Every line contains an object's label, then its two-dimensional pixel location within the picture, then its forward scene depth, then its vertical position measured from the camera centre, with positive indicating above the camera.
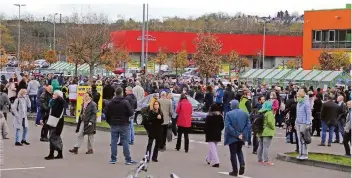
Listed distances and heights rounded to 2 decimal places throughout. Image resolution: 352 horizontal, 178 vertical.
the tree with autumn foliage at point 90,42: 45.69 +1.66
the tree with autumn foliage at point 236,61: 78.38 +0.83
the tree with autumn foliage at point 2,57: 65.78 +0.65
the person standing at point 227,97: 28.52 -1.22
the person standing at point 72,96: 28.80 -1.30
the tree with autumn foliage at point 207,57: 52.19 +0.81
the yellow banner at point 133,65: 71.44 +0.14
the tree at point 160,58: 78.80 +1.01
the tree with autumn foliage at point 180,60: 75.50 +0.80
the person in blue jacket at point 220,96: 29.56 -1.22
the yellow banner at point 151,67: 68.04 -0.04
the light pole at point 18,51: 77.21 +1.50
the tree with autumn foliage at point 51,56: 77.89 +1.00
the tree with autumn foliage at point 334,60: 60.28 +0.86
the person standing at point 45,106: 20.22 -1.30
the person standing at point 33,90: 29.55 -1.10
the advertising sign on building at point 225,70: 60.32 -0.19
